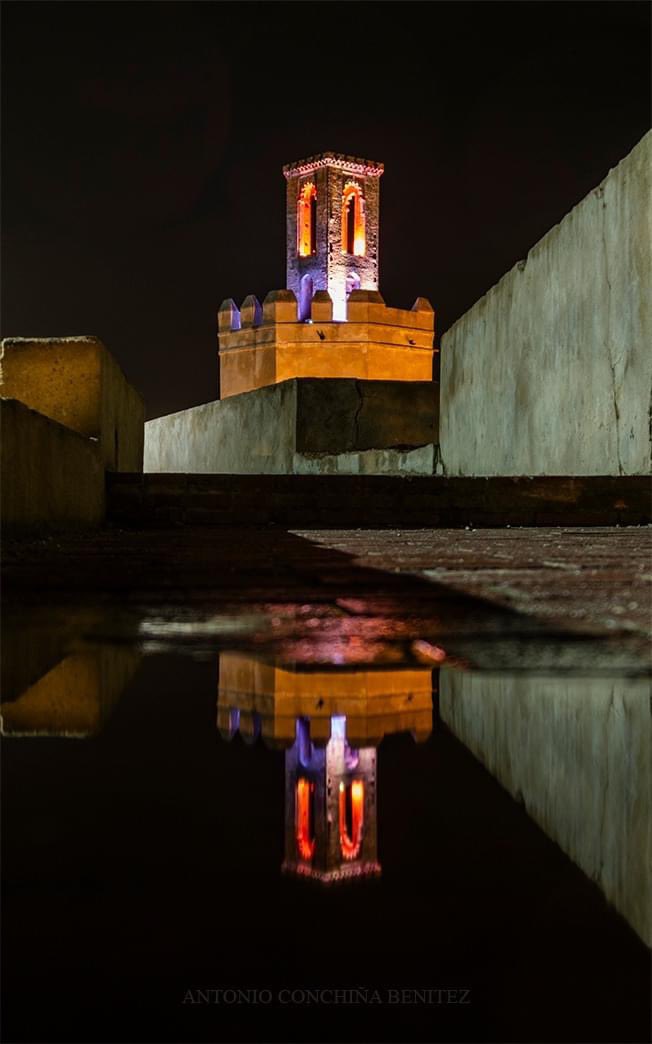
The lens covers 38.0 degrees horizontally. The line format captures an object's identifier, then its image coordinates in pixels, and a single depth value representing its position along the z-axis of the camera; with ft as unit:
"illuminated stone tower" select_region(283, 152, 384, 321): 140.77
